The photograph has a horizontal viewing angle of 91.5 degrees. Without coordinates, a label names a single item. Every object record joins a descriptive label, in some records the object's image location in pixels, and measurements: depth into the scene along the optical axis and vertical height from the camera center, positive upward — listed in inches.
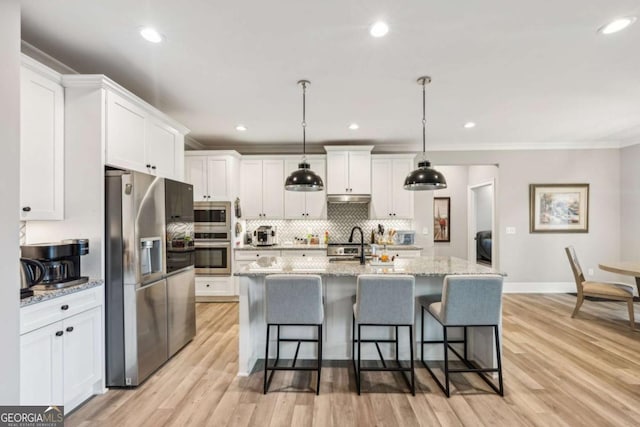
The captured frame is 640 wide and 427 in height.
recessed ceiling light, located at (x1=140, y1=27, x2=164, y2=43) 84.8 +51.2
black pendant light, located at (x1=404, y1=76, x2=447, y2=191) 112.0 +14.0
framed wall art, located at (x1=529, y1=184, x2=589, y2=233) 215.3 +4.8
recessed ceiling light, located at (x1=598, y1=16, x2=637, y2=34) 80.7 +50.6
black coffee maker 80.7 -11.1
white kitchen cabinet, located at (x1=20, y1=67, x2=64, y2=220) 79.7 +19.5
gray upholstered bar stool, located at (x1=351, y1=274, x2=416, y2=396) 94.0 -25.8
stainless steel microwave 197.3 +1.7
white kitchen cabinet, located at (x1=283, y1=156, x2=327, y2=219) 210.7 +10.9
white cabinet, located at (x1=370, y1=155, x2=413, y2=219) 210.2 +19.1
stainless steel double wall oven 196.5 -15.3
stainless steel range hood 209.2 +12.7
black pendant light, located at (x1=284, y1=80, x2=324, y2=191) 117.7 +14.2
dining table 139.1 -25.1
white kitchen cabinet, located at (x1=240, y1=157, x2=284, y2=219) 213.0 +20.0
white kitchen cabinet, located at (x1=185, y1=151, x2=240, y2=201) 198.1 +27.8
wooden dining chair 148.4 -37.3
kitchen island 111.3 -37.3
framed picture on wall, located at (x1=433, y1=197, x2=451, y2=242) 280.5 -2.9
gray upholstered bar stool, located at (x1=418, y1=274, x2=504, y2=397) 91.6 -26.1
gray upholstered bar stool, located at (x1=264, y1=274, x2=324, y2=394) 95.0 -25.9
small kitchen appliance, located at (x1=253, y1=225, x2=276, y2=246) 211.2 -12.7
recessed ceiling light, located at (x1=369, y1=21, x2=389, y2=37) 81.9 +50.5
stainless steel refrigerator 94.9 -18.5
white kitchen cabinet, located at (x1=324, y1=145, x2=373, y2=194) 207.3 +31.7
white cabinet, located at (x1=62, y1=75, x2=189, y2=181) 92.8 +31.4
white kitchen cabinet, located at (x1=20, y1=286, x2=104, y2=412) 72.1 -34.0
